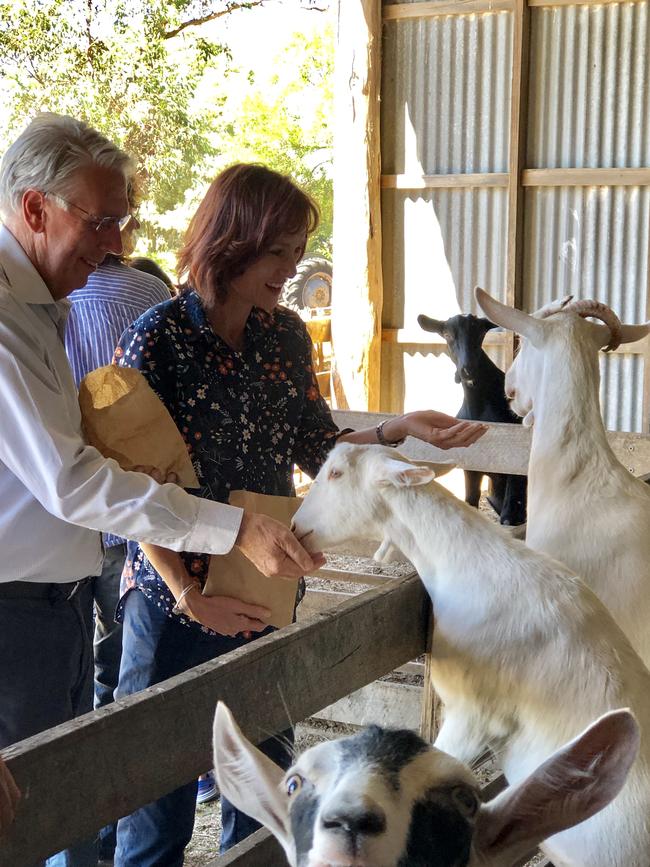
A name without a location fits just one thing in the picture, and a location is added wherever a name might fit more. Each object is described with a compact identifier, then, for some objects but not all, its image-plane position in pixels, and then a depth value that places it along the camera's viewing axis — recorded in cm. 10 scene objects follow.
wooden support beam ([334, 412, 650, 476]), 468
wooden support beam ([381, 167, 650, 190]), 848
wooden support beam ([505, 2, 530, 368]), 864
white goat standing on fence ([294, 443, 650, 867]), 195
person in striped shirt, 350
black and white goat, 122
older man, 193
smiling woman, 246
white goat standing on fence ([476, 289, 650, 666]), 257
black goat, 571
